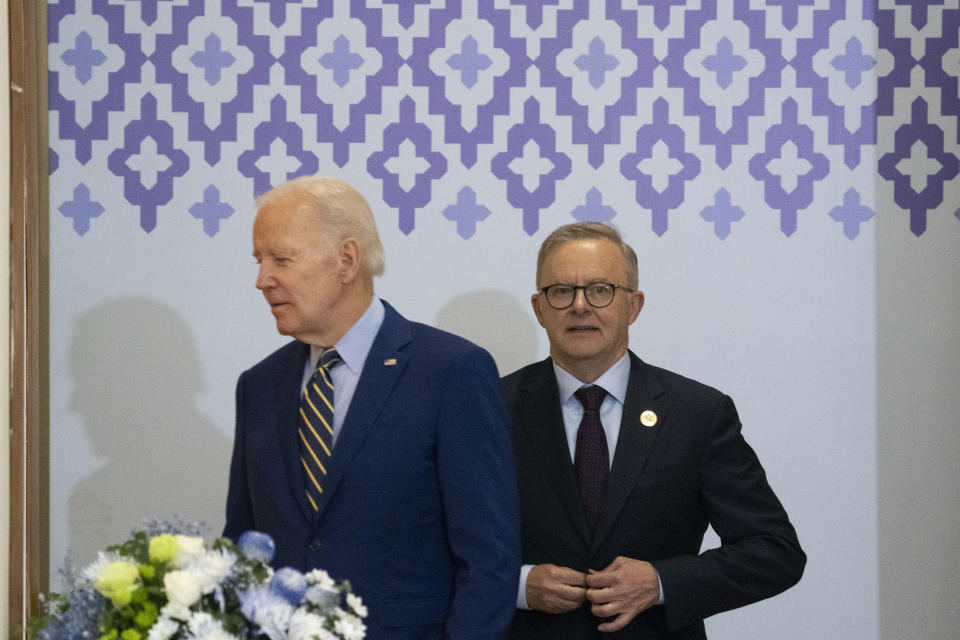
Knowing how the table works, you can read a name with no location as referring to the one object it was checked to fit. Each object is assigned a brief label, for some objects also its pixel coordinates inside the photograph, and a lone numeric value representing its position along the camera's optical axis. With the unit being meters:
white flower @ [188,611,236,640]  6.55
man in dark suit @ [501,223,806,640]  7.15
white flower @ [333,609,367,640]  6.61
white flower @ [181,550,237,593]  6.59
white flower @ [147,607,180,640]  6.57
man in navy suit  6.92
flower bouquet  6.58
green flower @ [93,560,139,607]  6.59
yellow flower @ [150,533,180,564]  6.62
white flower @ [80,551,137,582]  6.62
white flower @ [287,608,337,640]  6.57
